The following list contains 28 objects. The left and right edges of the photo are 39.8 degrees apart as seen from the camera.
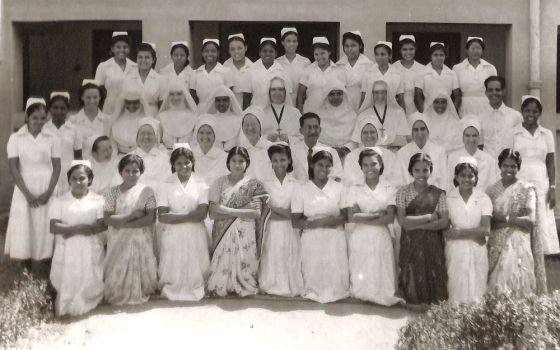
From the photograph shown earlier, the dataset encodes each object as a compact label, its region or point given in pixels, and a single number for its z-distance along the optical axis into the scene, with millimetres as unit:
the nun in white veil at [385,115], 7449
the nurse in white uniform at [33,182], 6711
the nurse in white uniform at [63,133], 7031
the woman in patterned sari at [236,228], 6246
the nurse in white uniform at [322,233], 6195
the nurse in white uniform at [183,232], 6242
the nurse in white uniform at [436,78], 8023
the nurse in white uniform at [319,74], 7980
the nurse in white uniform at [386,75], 7930
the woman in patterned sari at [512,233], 6059
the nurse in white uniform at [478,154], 6750
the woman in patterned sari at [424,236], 6051
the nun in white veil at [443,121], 7410
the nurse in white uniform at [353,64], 8023
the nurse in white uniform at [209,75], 7953
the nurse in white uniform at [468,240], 6008
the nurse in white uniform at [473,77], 8008
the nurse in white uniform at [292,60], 8188
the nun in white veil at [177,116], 7570
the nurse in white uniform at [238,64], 8008
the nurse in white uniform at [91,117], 7375
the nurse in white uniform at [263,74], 7988
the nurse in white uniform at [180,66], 8039
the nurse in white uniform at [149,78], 7918
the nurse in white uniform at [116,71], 8078
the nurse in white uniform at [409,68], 8062
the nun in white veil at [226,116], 7340
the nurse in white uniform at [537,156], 6965
